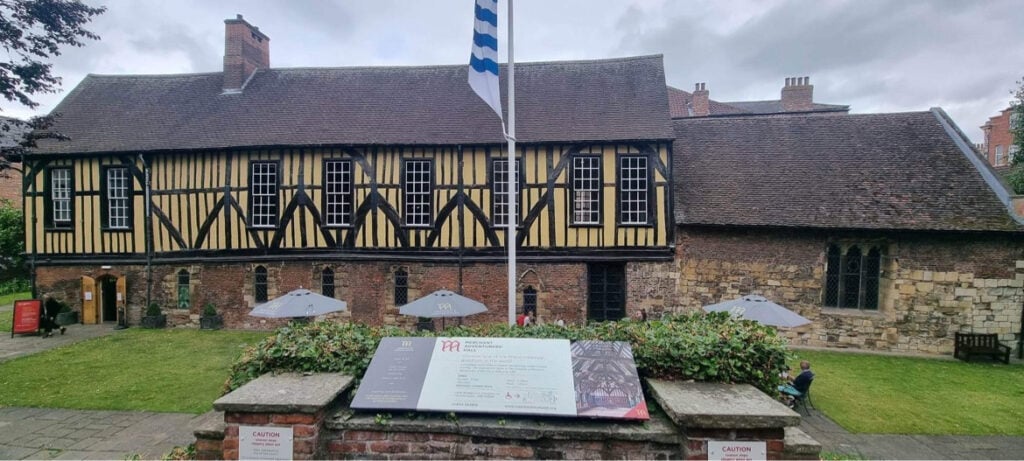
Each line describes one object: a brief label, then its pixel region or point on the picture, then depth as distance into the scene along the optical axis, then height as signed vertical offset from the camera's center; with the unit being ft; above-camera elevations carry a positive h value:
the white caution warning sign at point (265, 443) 12.90 -6.04
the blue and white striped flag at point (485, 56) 27.04 +10.13
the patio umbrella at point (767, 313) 31.73 -5.96
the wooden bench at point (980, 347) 42.70 -11.01
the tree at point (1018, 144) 60.85 +11.45
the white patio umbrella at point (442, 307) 36.65 -6.41
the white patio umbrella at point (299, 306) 34.86 -6.15
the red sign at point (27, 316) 47.37 -9.25
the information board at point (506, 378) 13.53 -4.66
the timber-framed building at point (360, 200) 49.37 +2.96
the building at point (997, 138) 133.59 +26.61
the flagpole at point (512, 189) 28.71 +2.40
